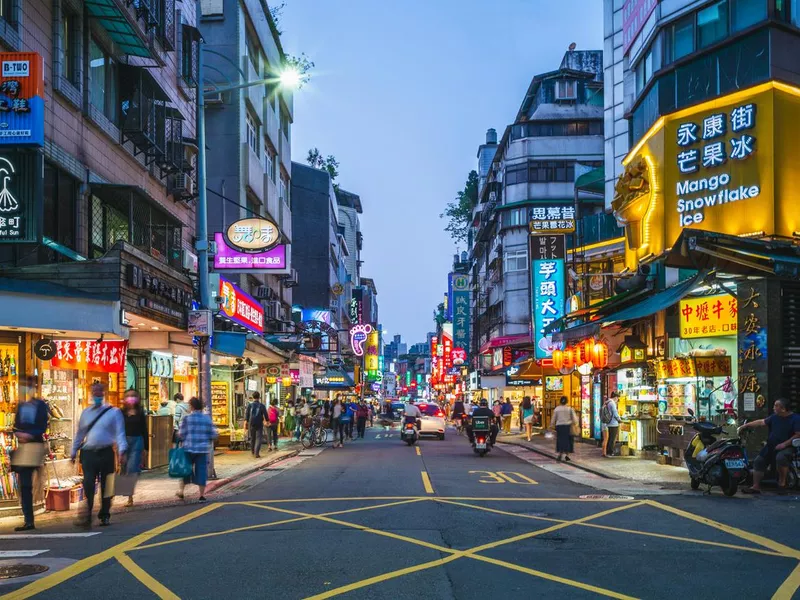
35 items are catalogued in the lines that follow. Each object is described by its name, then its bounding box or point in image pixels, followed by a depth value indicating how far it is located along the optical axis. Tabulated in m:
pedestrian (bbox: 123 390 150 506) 15.52
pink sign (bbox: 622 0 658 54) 25.23
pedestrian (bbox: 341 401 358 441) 37.48
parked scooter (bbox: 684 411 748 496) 15.49
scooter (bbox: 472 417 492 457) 27.50
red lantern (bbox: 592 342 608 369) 27.55
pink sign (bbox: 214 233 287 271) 26.48
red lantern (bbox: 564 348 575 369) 30.40
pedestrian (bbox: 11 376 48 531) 12.44
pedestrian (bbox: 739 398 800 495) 15.99
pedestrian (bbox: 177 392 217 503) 15.40
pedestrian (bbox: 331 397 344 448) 35.22
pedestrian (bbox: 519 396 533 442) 38.38
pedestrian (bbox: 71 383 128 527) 12.65
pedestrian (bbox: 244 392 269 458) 26.55
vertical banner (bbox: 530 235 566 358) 37.06
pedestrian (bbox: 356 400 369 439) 44.17
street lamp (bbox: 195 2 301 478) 20.20
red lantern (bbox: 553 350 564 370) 31.58
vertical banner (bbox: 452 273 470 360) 91.69
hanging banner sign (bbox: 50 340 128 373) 17.44
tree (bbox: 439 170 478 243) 93.69
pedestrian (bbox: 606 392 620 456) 25.03
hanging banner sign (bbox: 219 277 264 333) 25.82
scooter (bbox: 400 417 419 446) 34.88
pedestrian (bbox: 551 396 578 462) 25.39
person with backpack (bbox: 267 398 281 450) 31.02
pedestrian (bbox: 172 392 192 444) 23.59
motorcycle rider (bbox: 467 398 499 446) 28.12
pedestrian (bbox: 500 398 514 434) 44.09
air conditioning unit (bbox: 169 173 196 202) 25.31
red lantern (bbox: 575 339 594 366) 28.22
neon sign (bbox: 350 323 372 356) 79.12
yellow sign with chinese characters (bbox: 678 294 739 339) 19.84
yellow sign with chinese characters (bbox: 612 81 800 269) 20.08
